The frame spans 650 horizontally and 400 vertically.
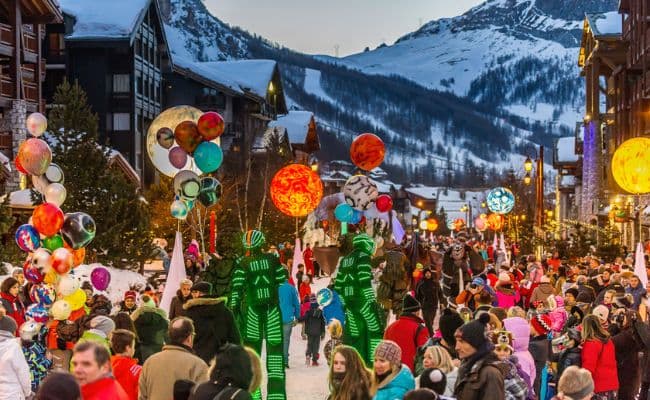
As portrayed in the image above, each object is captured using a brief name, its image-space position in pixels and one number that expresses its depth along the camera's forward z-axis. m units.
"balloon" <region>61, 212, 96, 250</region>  16.69
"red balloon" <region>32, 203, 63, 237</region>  16.53
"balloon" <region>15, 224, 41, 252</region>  16.61
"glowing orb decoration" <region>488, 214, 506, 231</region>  46.12
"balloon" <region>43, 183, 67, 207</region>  17.94
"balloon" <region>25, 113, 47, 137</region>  18.36
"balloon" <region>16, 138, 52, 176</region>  17.47
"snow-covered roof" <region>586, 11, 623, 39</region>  50.84
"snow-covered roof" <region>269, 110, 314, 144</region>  80.25
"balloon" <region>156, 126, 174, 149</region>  19.47
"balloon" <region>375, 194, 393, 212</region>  26.13
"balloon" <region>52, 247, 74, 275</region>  15.45
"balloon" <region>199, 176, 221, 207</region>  19.56
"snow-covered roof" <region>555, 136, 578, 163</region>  71.94
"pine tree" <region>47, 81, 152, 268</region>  29.33
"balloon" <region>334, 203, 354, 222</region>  23.39
